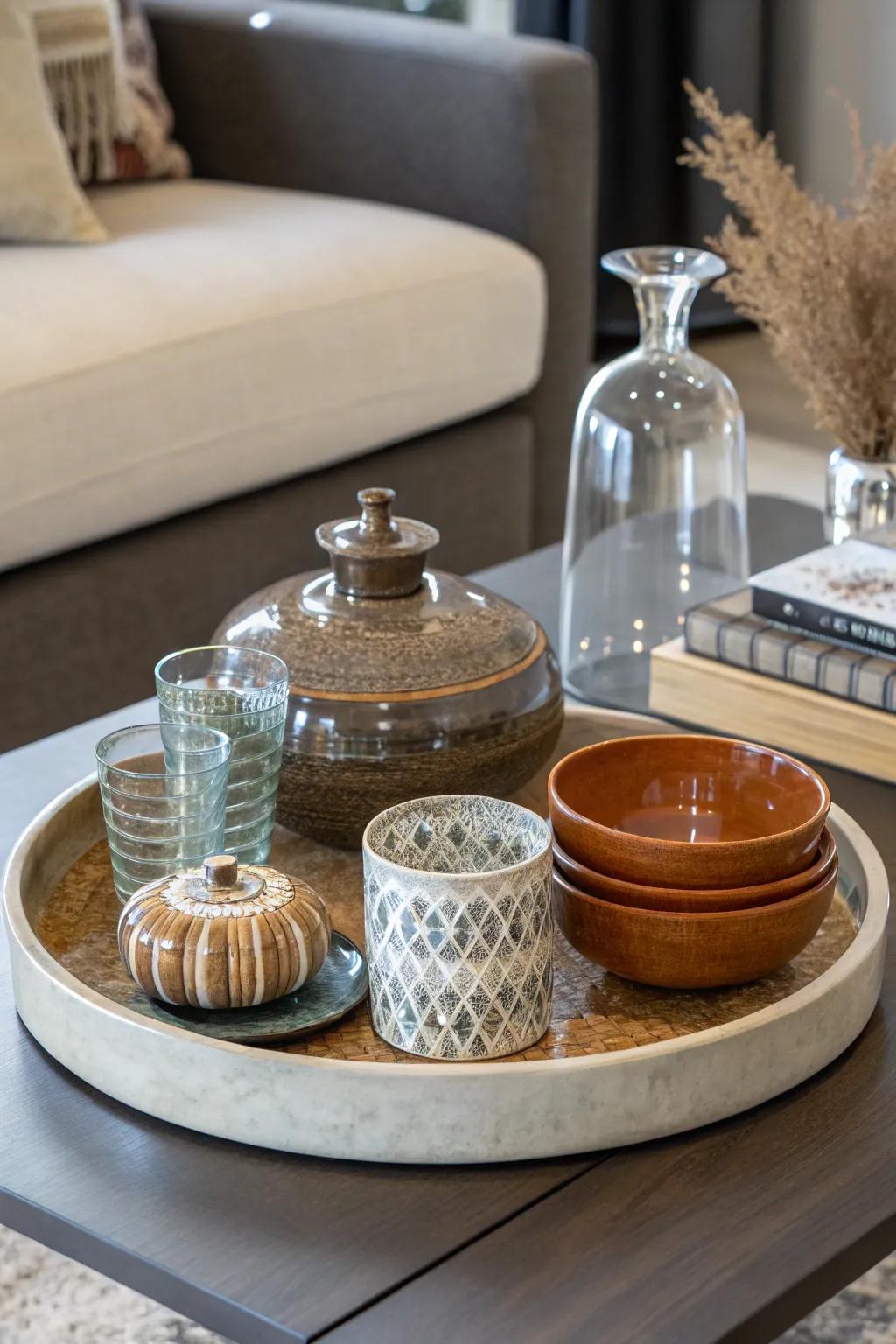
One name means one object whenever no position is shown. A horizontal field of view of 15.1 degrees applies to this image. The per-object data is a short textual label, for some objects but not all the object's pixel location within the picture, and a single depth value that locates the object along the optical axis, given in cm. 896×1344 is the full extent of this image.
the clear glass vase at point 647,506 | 219
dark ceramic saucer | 166
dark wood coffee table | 153
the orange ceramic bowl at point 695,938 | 168
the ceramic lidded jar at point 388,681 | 181
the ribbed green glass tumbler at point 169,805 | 174
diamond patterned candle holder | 163
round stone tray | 161
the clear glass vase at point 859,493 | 226
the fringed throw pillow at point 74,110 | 309
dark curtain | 548
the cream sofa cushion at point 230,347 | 271
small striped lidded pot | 165
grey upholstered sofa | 276
